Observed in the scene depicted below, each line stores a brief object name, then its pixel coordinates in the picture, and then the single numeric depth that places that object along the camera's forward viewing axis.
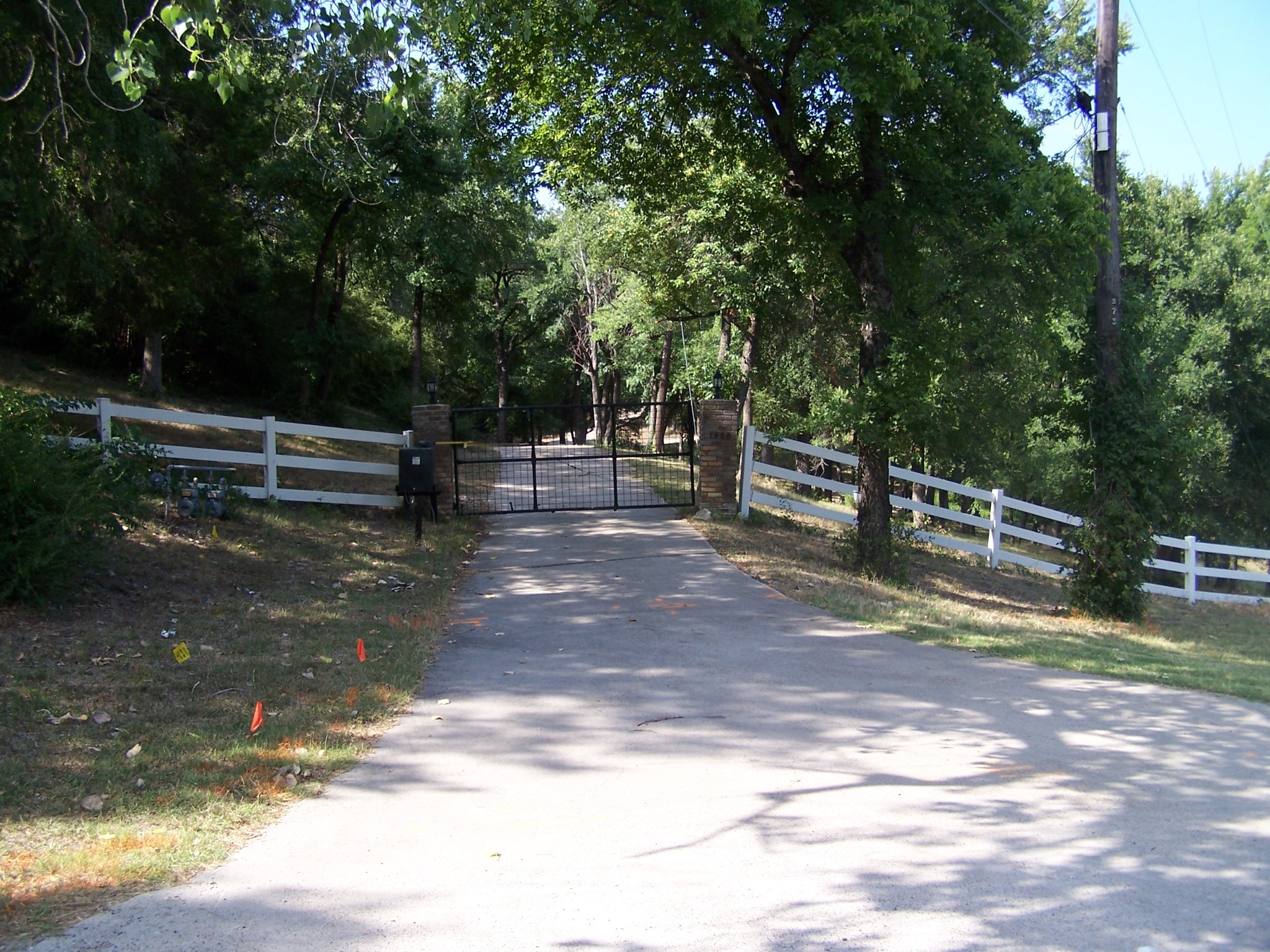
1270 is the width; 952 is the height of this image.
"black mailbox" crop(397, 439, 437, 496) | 13.10
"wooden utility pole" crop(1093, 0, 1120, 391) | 12.62
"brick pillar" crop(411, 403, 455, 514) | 14.18
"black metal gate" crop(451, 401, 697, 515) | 15.39
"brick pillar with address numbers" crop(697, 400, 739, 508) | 14.52
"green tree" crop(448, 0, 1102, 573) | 10.27
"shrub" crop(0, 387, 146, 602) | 7.45
